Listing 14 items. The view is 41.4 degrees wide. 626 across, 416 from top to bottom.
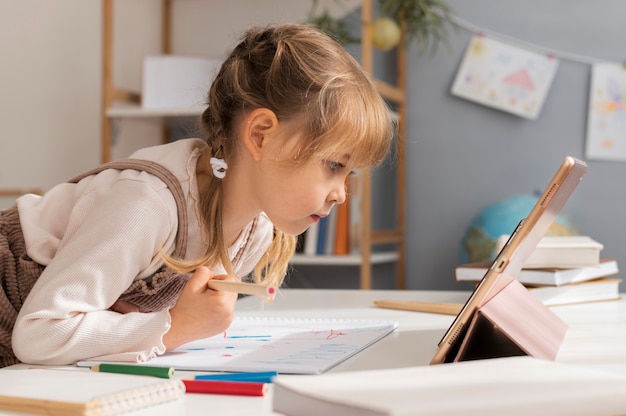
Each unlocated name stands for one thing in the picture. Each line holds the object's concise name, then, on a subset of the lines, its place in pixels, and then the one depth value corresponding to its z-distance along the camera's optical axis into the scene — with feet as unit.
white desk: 1.84
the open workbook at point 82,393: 1.68
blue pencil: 2.04
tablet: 2.09
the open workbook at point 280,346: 2.31
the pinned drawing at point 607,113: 8.76
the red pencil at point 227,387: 1.91
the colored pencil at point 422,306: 3.49
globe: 8.25
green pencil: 2.13
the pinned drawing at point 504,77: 9.00
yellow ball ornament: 8.44
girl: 2.53
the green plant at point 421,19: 8.86
